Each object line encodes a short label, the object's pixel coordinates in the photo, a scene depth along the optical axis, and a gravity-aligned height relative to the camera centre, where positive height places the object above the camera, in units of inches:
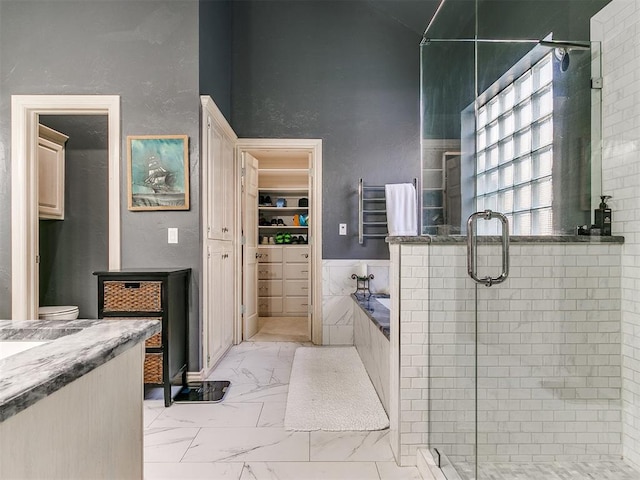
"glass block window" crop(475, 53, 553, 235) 64.5 +17.9
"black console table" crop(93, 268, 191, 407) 84.7 -16.2
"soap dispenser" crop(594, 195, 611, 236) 61.3 +3.8
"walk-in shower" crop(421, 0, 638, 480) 58.5 -6.9
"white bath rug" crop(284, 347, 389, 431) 75.9 -39.6
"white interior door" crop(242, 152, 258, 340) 142.8 -4.4
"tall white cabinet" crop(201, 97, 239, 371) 103.4 +1.2
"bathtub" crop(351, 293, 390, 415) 78.6 -27.5
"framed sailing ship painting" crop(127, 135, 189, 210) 99.7 +18.7
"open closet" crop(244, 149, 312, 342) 188.7 -2.8
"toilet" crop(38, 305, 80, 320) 107.4 -23.4
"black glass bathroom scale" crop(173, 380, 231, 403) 87.4 -40.0
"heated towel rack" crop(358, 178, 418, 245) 140.3 +10.4
